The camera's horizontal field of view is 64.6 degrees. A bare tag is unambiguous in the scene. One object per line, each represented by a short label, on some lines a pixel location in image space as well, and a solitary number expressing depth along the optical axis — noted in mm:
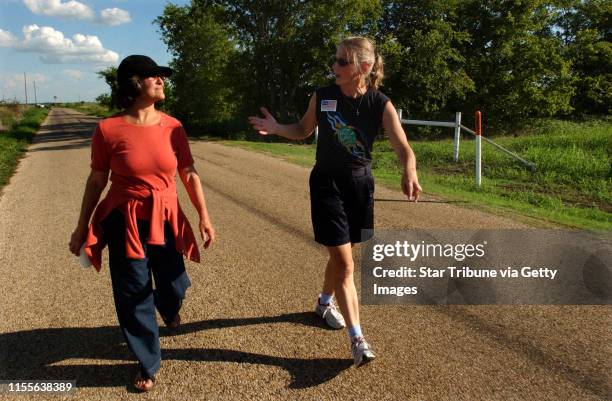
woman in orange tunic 2746
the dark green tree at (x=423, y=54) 26062
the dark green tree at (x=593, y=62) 28562
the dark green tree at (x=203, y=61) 29281
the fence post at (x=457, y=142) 11084
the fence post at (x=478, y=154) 9181
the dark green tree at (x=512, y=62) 26828
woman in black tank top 2998
